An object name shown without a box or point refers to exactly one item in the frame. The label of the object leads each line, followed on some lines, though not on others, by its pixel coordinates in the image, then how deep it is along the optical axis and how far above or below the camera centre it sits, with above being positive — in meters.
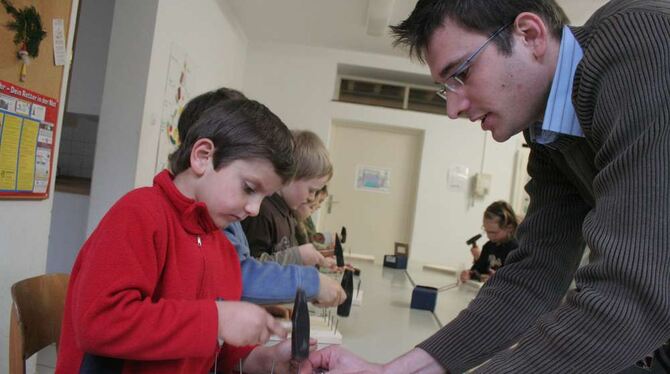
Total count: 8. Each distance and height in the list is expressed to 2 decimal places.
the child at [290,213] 1.95 -0.13
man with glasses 0.57 +0.08
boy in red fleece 0.79 -0.18
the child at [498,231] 3.60 -0.16
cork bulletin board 1.60 +0.14
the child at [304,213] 2.52 -0.15
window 5.97 +1.23
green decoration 1.59 +0.41
